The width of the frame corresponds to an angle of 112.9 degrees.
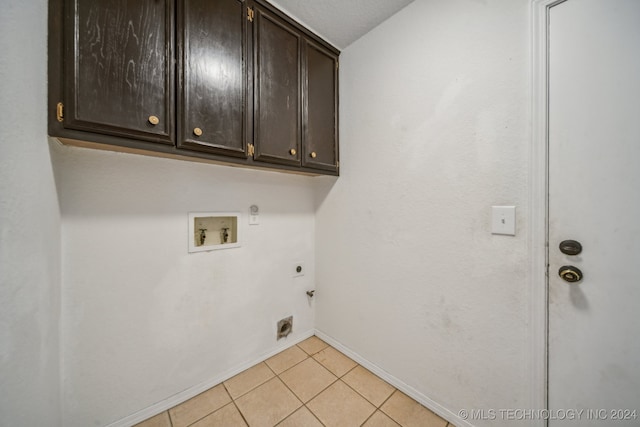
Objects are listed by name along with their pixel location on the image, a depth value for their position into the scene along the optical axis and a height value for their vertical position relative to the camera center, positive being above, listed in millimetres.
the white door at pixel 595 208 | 773 +6
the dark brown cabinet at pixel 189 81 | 785 +620
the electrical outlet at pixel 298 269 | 1830 -509
